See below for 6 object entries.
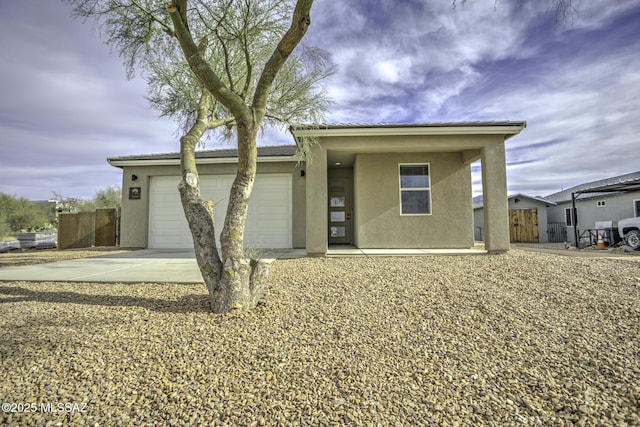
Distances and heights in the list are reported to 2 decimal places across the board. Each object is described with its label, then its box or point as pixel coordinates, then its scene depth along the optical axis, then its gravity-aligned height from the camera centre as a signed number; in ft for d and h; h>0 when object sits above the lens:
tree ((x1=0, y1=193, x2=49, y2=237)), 53.78 +3.74
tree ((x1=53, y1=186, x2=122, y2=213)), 64.03 +7.47
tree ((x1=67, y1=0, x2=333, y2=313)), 10.87 +9.66
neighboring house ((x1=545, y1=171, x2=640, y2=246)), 38.63 +4.03
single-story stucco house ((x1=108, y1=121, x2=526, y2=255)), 22.95 +4.24
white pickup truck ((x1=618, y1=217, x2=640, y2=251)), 32.24 -0.42
